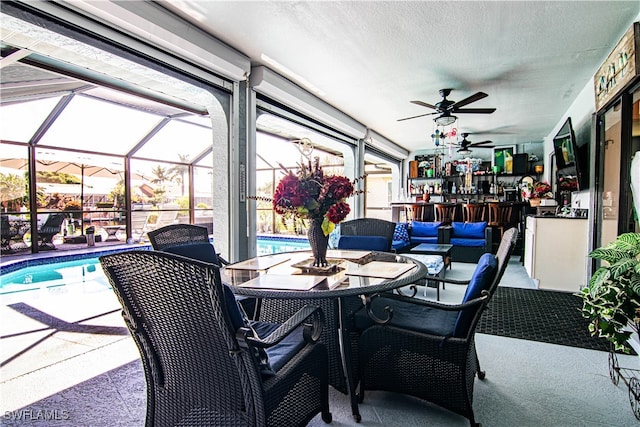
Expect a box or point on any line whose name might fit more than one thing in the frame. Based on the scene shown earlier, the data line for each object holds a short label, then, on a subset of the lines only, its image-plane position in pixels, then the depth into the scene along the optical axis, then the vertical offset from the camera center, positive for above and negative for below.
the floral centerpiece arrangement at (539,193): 6.23 +0.19
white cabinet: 4.42 -0.66
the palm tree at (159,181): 9.57 +0.73
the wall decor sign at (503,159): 9.26 +1.21
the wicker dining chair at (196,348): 1.22 -0.54
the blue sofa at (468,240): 6.75 -0.71
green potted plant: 1.84 -0.49
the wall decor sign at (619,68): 2.74 +1.22
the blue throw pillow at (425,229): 7.09 -0.50
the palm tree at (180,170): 9.92 +1.07
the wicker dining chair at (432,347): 1.78 -0.78
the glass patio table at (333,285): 1.69 -0.40
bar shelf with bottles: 9.38 +0.66
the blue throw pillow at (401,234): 6.46 -0.55
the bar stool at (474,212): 8.30 -0.19
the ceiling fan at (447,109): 4.83 +1.35
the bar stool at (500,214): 8.10 -0.24
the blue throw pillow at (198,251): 2.45 -0.33
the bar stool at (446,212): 8.83 -0.20
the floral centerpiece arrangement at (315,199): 2.09 +0.04
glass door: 3.30 +0.29
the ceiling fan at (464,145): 7.41 +1.27
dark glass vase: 2.19 -0.22
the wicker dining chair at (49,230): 7.58 -0.47
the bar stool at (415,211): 9.16 -0.18
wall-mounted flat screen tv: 4.55 +0.61
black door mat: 2.98 -1.16
